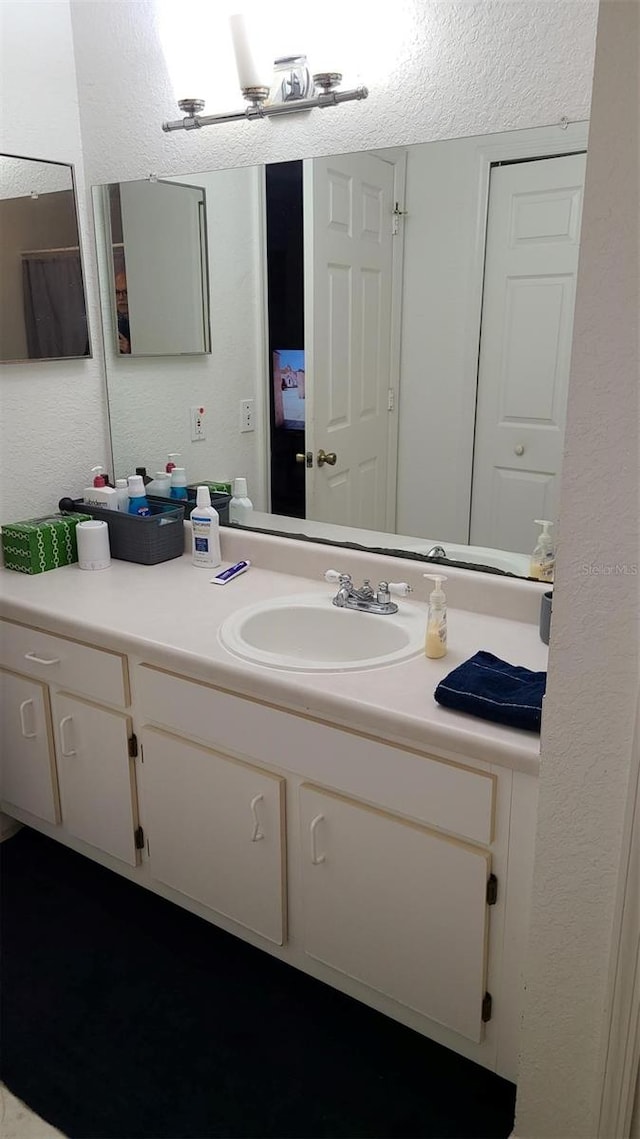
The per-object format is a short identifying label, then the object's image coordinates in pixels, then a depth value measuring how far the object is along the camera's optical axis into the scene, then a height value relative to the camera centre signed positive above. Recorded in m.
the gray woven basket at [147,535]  2.16 -0.50
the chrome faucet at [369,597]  1.81 -0.55
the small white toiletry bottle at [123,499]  2.28 -0.43
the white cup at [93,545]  2.13 -0.52
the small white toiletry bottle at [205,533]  2.11 -0.48
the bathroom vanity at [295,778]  1.38 -0.81
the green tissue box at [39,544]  2.08 -0.51
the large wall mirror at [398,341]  1.63 -0.02
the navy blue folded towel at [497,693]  1.32 -0.56
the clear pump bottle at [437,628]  1.57 -0.53
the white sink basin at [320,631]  1.74 -0.61
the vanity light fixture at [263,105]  1.75 +0.48
